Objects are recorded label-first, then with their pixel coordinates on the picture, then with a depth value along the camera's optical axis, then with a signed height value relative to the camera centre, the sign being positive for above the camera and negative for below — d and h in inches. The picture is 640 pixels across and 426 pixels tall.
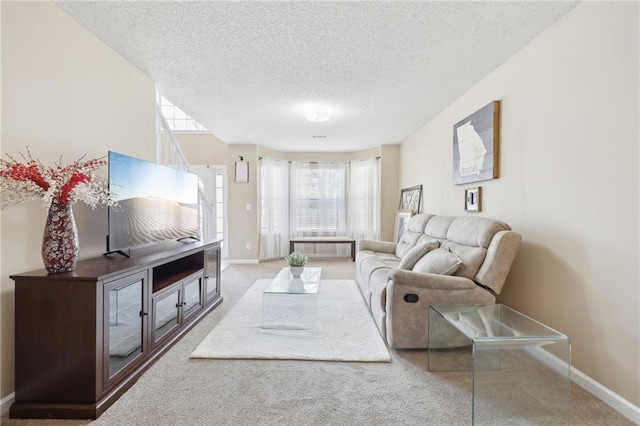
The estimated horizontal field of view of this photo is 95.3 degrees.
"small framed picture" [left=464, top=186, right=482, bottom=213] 114.7 +6.3
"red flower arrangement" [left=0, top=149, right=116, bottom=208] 59.8 +6.3
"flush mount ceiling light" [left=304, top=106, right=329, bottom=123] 141.3 +49.1
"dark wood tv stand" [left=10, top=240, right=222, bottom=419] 61.6 -28.1
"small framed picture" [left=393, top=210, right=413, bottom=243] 191.9 -4.6
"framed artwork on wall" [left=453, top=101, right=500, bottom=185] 102.3 +27.0
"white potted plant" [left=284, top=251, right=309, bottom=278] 123.3 -21.7
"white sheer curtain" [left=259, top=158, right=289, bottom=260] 230.1 +3.9
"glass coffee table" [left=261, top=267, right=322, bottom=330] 103.9 -34.6
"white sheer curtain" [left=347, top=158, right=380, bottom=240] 233.5 +11.9
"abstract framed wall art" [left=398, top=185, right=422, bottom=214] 183.3 +10.9
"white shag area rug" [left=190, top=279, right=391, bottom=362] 86.2 -41.4
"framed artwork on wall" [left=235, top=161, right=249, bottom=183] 219.3 +31.2
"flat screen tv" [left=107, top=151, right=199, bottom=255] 82.5 +3.3
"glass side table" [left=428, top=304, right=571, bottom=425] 61.5 -36.5
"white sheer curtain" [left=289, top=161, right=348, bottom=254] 247.6 +10.9
